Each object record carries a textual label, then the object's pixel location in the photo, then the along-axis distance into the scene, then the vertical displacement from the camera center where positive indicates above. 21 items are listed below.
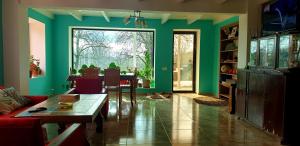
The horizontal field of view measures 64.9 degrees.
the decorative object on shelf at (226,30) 7.05 +1.09
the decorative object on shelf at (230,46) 6.76 +0.59
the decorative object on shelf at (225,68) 7.11 -0.05
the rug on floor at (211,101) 6.42 -0.98
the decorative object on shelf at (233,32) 6.54 +0.96
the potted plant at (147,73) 7.95 -0.22
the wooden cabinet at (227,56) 6.67 +0.30
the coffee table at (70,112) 2.44 -0.50
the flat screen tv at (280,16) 3.93 +0.92
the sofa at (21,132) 1.49 -0.42
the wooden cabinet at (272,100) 3.34 -0.53
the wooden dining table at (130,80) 6.07 -0.35
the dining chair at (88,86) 4.70 -0.40
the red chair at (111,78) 5.78 -0.28
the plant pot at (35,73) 6.41 -0.18
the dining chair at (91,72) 5.92 -0.14
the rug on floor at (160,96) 7.25 -0.93
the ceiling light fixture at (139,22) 5.66 +1.07
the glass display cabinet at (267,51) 3.80 +0.26
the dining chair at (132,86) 6.11 -0.51
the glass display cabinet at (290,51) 3.44 +0.23
